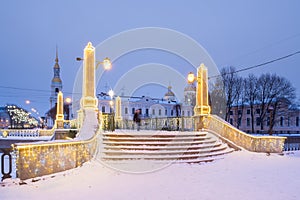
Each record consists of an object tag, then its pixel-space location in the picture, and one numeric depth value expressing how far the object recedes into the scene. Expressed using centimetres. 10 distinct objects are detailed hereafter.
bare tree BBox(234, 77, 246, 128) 4103
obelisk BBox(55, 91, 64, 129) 2128
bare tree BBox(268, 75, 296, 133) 4034
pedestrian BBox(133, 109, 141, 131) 1830
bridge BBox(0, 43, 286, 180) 683
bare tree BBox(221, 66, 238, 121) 3980
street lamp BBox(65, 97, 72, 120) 5796
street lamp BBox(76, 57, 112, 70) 1305
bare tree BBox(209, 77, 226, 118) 3619
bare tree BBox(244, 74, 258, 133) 4203
